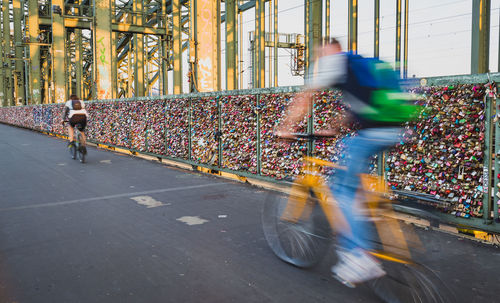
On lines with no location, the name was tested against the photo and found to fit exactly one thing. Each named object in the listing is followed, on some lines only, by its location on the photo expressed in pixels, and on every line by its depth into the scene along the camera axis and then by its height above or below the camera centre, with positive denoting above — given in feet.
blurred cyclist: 10.29 -0.38
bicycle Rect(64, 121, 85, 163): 37.16 -2.21
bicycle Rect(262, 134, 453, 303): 9.12 -2.88
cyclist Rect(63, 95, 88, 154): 38.58 +0.87
